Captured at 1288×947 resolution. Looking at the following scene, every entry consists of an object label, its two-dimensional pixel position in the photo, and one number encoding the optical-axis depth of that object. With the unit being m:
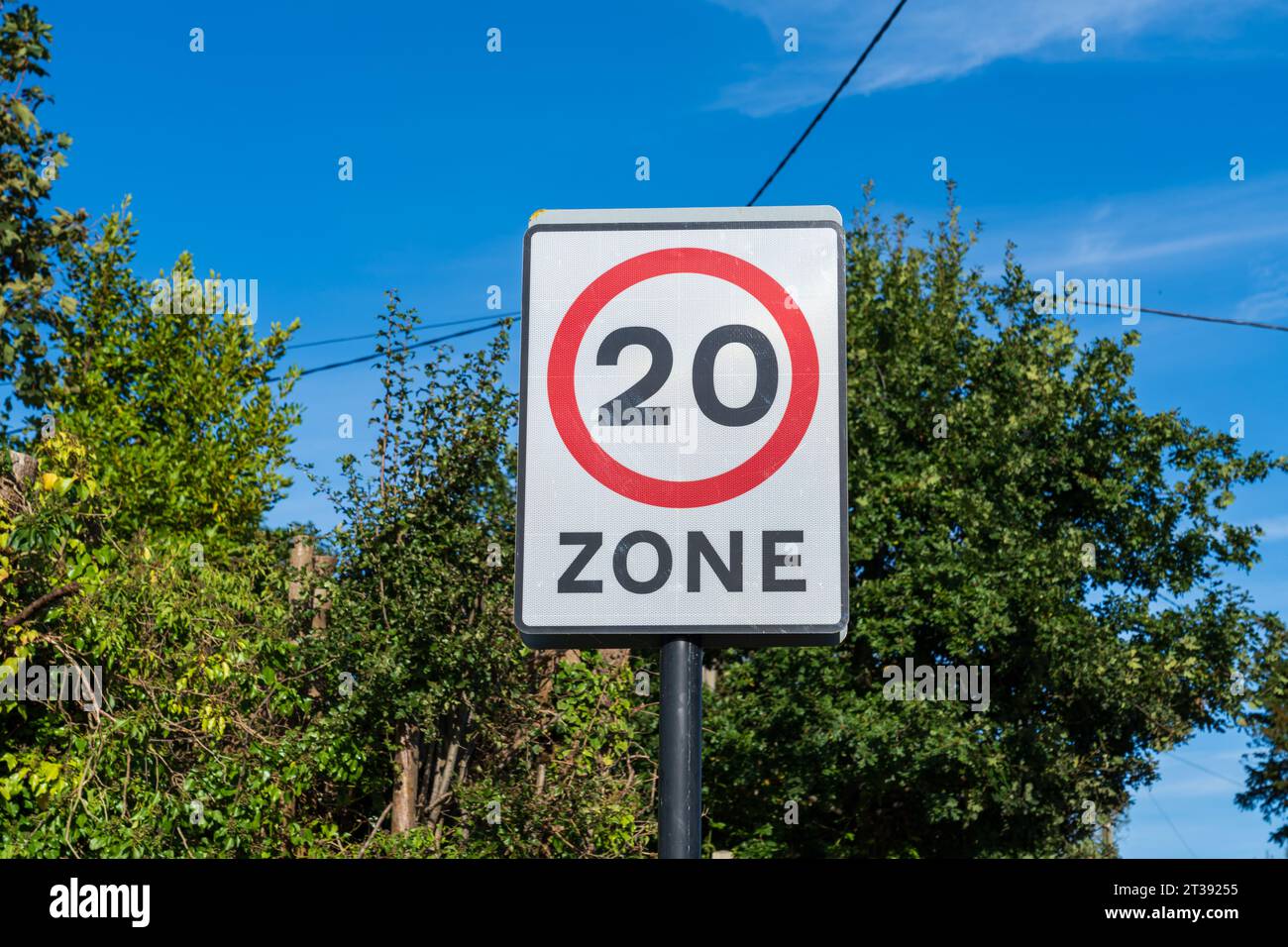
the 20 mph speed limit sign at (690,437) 2.36
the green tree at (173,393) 14.44
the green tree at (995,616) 13.84
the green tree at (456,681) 9.95
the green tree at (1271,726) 16.11
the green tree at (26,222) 15.55
